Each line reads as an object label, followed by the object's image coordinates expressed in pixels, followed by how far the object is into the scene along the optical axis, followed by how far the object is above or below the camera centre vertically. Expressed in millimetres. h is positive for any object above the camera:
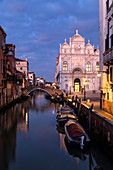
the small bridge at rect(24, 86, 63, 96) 38906 -333
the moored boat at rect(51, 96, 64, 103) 31688 -2085
